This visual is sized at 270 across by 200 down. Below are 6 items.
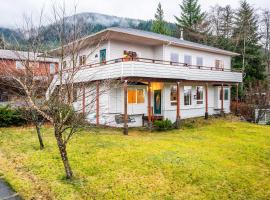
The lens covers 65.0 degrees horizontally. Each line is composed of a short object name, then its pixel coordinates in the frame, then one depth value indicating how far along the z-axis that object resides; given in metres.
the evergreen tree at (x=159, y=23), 44.09
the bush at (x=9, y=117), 14.99
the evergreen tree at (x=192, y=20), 41.33
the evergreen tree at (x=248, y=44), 31.81
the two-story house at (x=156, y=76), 15.35
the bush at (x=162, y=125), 16.22
